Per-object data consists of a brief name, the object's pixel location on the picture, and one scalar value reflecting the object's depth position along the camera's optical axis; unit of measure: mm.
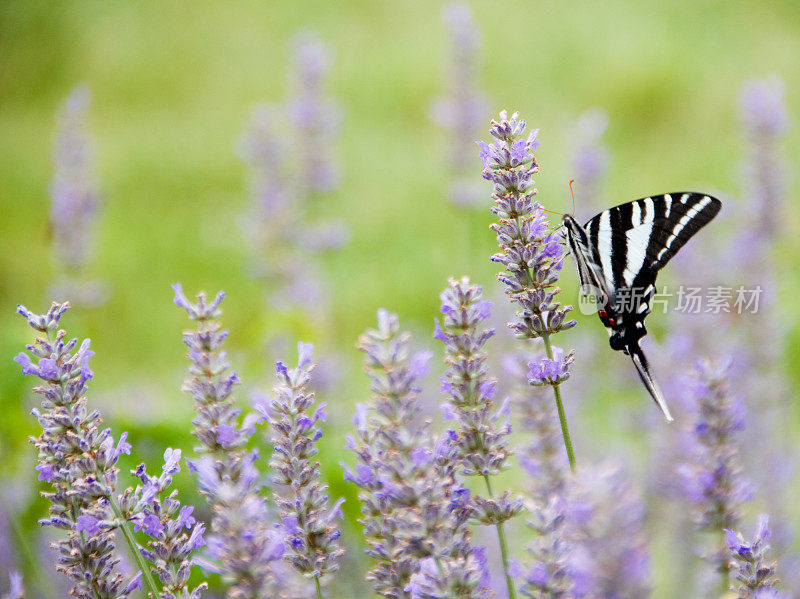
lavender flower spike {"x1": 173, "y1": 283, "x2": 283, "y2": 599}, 1402
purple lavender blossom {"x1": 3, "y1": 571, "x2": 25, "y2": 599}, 1436
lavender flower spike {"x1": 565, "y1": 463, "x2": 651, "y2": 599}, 1367
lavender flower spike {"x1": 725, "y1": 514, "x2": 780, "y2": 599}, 1427
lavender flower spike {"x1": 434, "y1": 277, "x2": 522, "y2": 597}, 1443
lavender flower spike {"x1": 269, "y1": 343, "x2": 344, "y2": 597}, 1436
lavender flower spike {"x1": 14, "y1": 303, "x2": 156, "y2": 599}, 1431
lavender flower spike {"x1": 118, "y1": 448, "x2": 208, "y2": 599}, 1432
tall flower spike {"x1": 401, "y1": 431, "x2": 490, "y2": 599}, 1409
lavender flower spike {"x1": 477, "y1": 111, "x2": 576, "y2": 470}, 1458
